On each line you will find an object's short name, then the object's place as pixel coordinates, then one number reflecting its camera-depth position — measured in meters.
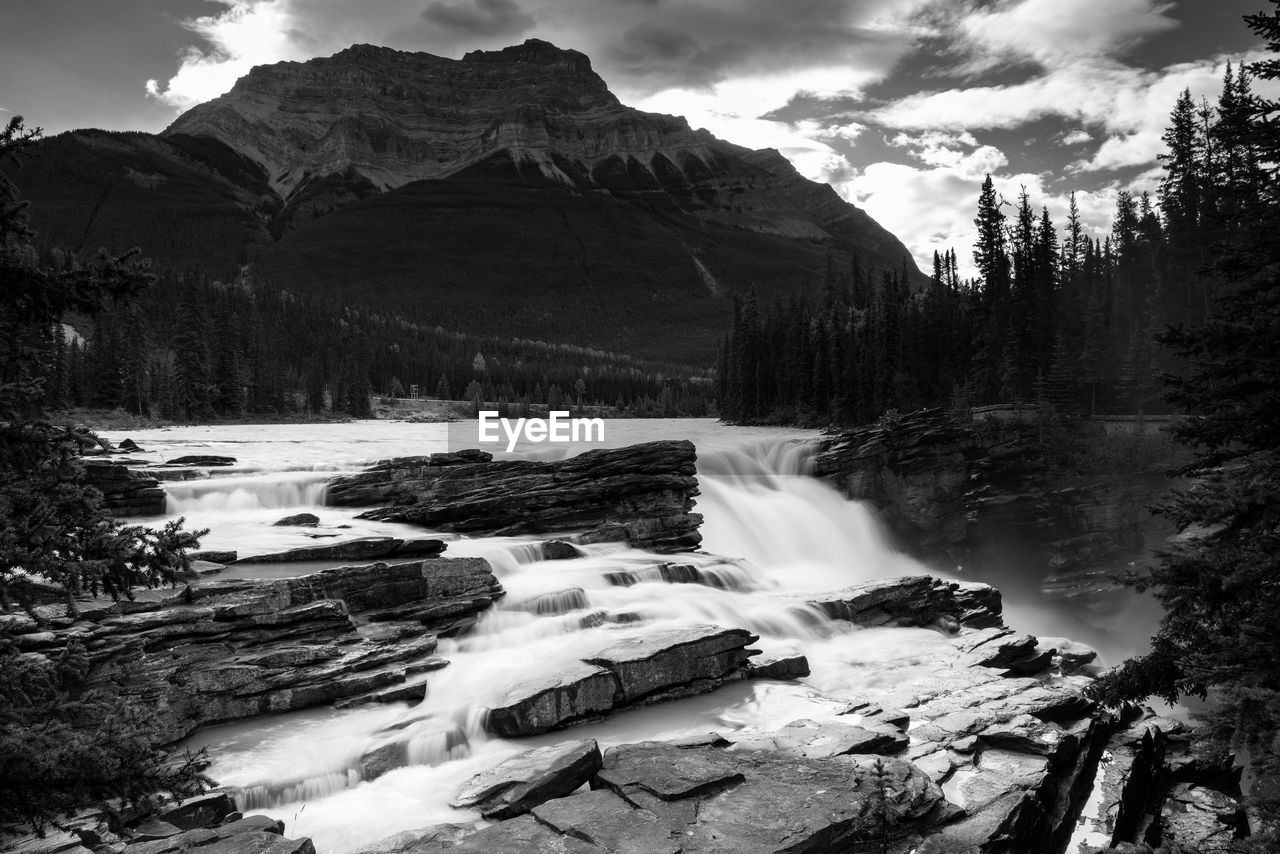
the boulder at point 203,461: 34.34
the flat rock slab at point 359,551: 20.23
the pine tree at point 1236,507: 9.32
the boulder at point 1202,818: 13.37
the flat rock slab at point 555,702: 14.27
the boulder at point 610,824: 9.51
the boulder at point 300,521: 25.19
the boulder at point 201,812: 10.17
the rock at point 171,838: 8.34
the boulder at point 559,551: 25.23
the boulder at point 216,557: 18.78
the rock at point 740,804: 9.78
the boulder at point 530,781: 11.00
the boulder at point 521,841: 9.43
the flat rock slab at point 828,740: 12.91
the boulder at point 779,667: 18.06
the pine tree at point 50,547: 6.77
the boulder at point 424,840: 9.76
